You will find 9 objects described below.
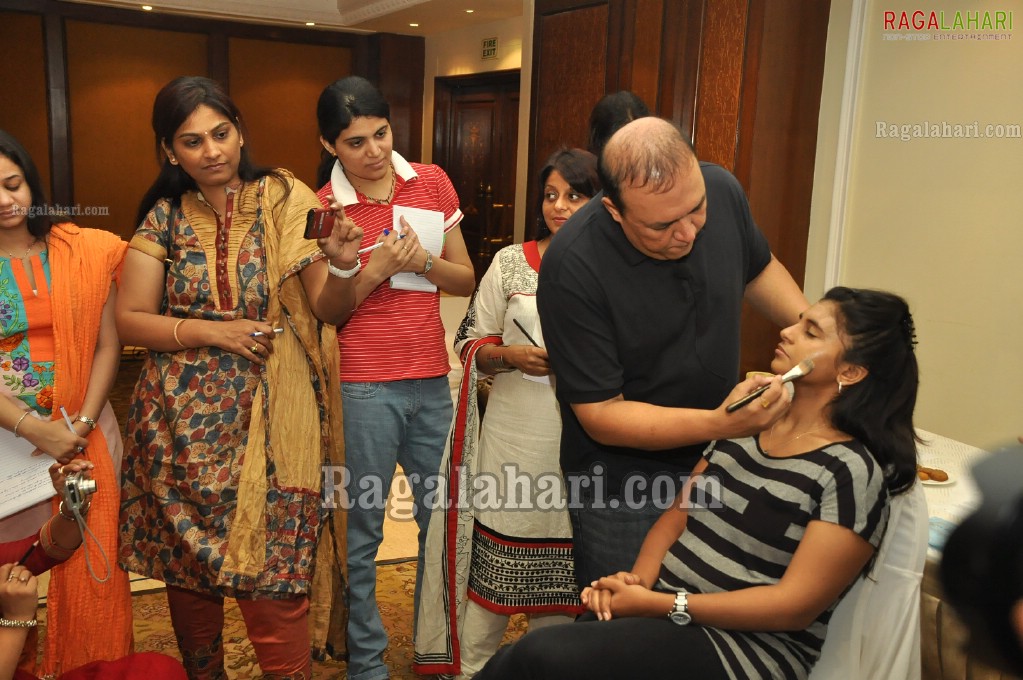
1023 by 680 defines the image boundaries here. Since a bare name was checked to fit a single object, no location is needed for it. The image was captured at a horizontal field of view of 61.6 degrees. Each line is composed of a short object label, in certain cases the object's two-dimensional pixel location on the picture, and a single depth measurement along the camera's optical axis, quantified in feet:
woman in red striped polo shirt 6.88
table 5.16
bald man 4.76
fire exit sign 24.26
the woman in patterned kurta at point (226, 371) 6.24
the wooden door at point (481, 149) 24.99
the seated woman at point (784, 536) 4.64
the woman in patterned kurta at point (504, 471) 7.02
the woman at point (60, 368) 6.44
